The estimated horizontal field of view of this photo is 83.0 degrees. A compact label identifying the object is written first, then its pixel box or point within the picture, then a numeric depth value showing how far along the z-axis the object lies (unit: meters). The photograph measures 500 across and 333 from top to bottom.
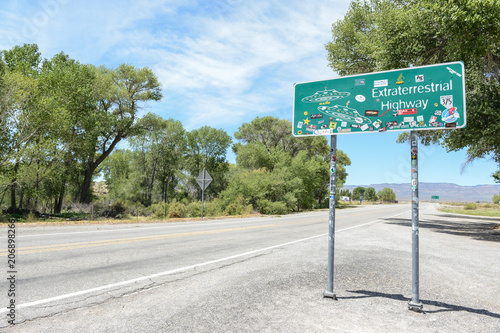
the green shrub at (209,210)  27.48
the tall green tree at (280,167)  31.80
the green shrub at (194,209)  26.64
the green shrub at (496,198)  83.28
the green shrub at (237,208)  28.38
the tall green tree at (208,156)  53.41
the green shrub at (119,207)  29.28
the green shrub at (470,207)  53.51
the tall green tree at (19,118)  18.97
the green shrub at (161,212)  24.97
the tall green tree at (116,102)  31.00
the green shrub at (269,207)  31.20
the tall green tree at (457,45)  11.66
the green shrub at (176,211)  23.30
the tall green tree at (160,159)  49.88
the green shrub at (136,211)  31.54
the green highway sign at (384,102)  4.00
